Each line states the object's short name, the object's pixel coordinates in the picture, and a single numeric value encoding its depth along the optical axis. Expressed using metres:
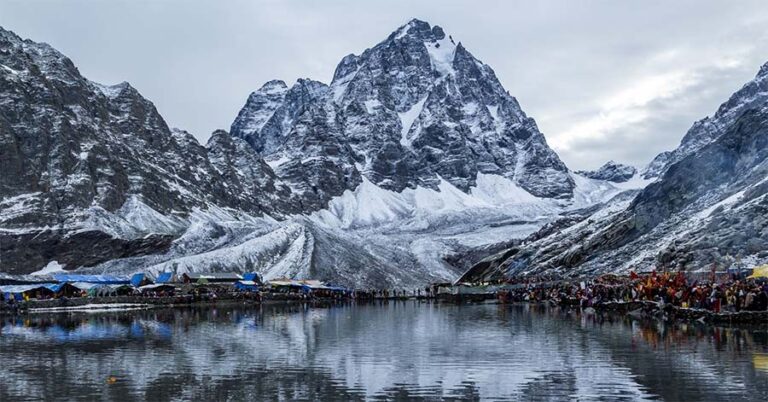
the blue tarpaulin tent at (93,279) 104.62
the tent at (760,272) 57.43
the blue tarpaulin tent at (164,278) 114.50
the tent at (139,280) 112.01
